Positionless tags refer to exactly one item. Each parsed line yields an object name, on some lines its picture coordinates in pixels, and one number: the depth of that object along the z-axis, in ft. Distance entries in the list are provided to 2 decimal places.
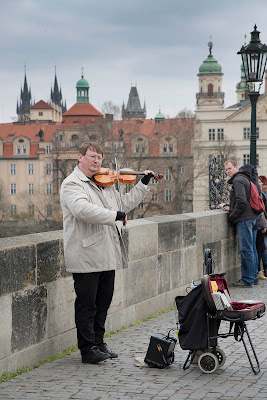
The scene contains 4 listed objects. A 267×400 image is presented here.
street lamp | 40.50
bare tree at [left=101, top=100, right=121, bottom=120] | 256.11
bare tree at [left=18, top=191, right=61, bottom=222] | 249.14
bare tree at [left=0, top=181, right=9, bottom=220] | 295.99
